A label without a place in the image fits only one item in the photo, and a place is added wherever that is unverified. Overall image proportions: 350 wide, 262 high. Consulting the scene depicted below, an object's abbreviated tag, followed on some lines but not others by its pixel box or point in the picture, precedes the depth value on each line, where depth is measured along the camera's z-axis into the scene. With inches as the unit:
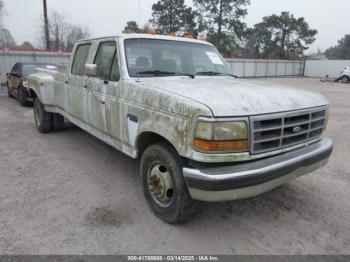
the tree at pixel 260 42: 1968.0
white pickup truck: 103.9
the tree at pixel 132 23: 1802.3
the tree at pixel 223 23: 1562.5
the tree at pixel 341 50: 2710.1
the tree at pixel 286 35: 1884.8
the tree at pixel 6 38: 1298.2
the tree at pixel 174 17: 1510.8
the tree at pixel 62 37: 1350.9
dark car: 414.0
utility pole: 836.0
